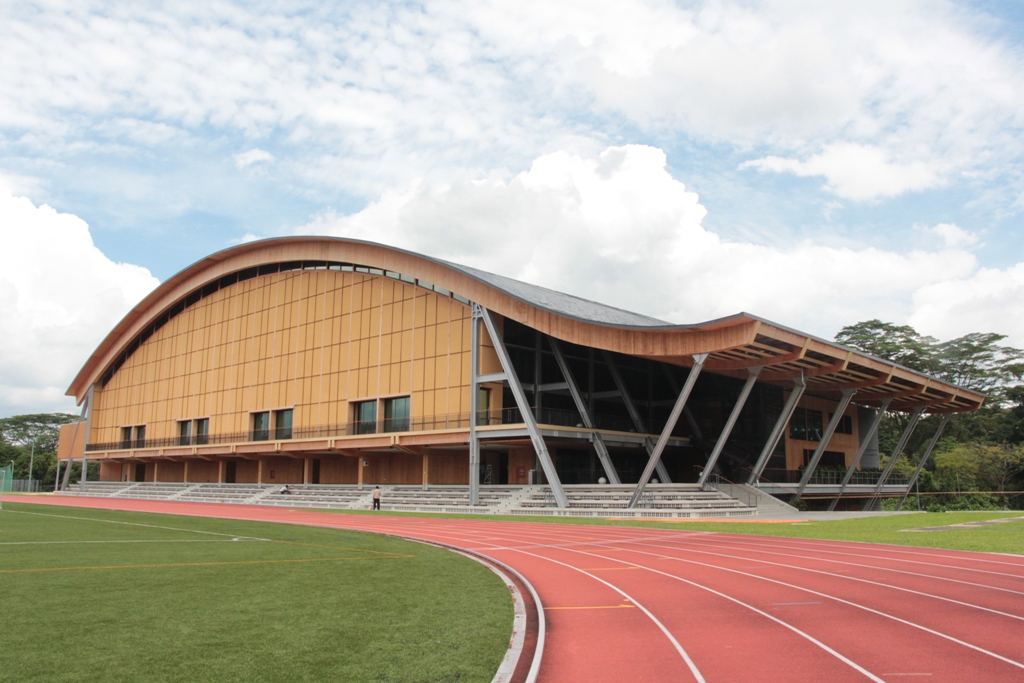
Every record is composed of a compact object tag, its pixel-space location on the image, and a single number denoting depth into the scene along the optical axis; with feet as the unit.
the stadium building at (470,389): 118.01
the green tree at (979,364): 215.10
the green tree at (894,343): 222.69
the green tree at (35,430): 374.63
